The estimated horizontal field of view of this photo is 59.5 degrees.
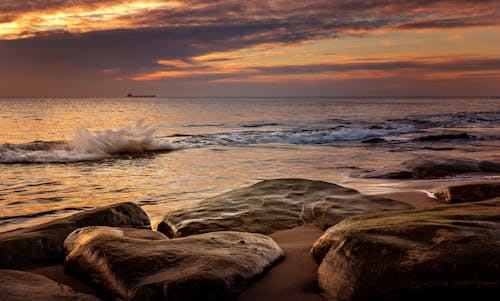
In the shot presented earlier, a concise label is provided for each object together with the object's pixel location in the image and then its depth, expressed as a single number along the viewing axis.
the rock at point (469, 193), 5.18
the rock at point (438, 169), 7.96
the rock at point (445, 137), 17.59
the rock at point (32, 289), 2.39
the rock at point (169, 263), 2.40
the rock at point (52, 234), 3.41
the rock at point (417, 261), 2.20
